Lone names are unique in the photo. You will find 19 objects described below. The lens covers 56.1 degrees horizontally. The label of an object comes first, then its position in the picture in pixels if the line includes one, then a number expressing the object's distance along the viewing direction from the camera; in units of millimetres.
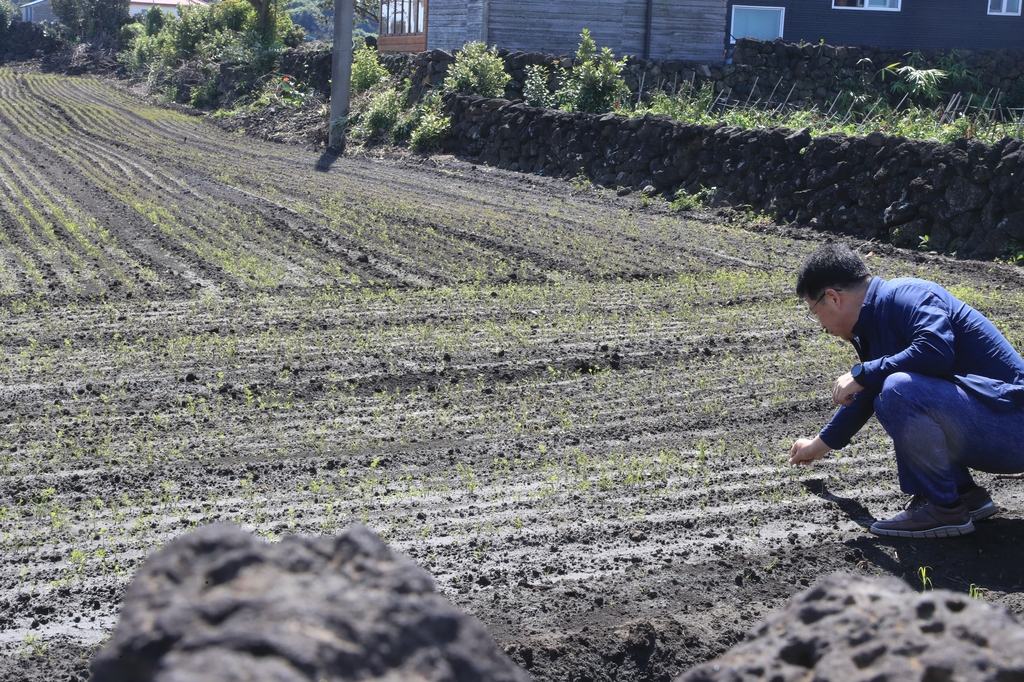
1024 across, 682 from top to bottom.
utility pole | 23284
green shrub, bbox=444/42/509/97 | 22312
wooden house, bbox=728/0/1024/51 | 30031
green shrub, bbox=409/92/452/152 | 21688
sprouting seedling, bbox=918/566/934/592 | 4121
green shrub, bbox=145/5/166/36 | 46531
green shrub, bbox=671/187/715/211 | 15695
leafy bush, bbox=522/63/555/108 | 21312
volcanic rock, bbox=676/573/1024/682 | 1672
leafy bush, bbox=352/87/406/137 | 23641
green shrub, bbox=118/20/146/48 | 49234
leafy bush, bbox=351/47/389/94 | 27031
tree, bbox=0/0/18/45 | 52097
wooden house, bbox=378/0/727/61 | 26766
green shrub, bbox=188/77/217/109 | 32312
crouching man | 4398
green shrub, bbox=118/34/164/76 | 40875
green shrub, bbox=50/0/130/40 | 51812
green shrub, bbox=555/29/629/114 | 20266
